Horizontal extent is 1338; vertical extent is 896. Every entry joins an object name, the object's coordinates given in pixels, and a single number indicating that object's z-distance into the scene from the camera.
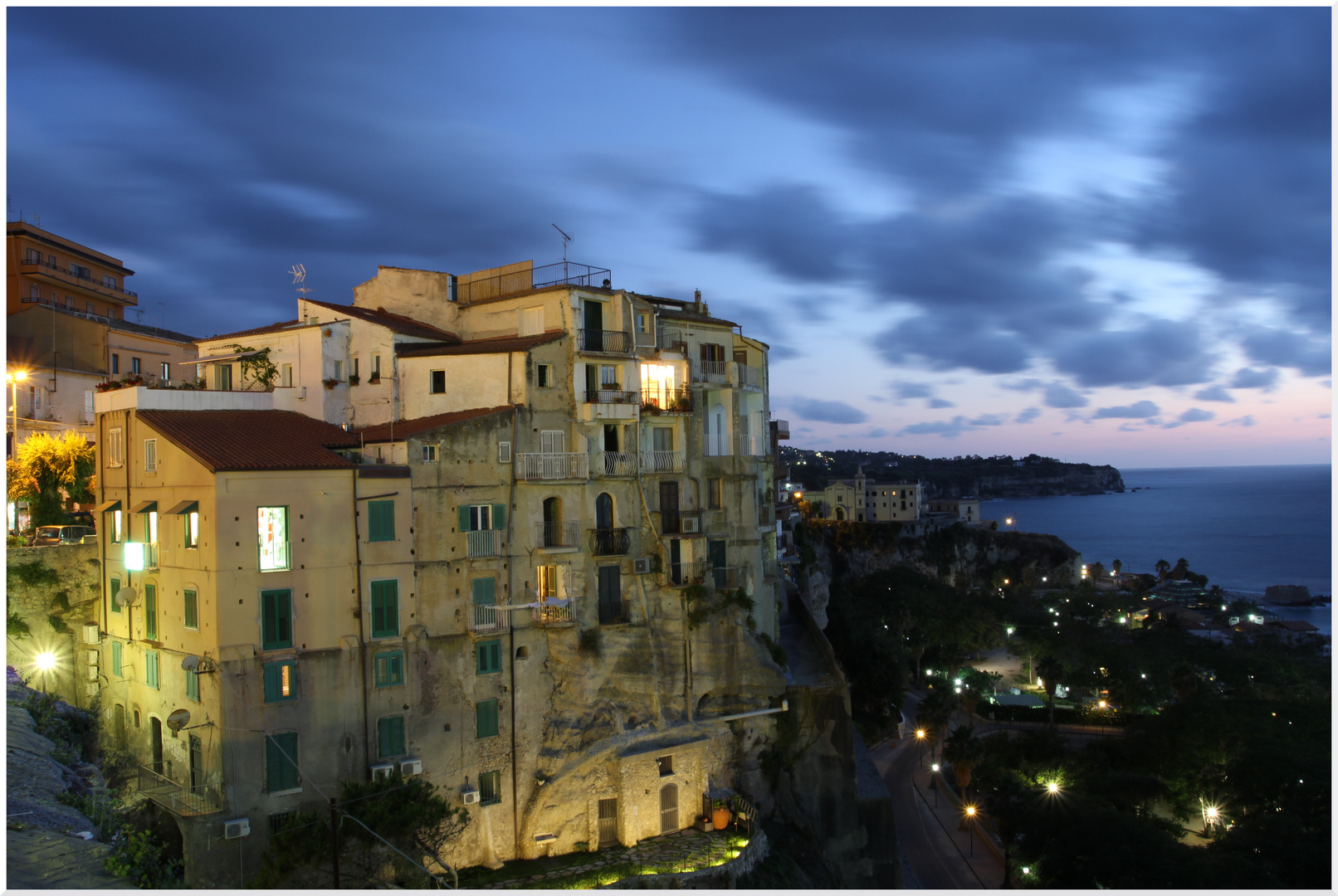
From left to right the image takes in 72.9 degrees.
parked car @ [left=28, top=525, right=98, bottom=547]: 34.72
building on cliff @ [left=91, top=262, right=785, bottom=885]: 27.30
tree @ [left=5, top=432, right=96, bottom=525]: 37.69
